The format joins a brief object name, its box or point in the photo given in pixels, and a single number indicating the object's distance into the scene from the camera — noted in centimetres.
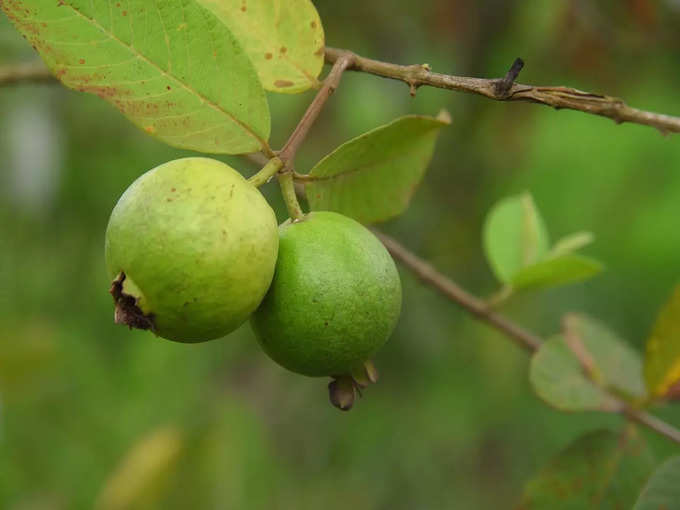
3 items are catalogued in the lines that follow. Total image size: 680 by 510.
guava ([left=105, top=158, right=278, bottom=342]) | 58
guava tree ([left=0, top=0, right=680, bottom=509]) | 58
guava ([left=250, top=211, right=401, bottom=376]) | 60
